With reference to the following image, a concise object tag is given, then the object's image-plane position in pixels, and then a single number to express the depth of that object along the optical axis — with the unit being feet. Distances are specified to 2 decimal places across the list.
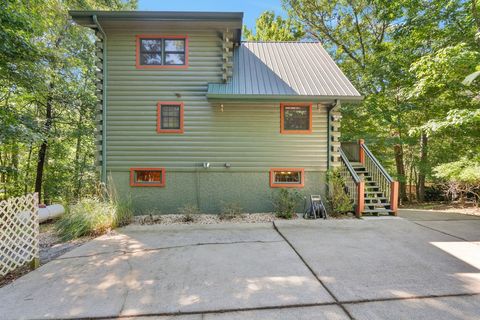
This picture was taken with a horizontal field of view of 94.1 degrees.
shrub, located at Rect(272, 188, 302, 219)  21.73
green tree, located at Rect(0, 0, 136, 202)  17.84
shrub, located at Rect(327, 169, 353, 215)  22.01
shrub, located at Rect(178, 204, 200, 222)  21.26
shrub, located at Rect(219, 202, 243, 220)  22.02
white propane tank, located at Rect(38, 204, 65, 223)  23.39
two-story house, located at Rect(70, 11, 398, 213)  22.98
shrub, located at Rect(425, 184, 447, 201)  40.17
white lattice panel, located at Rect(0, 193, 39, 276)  11.51
